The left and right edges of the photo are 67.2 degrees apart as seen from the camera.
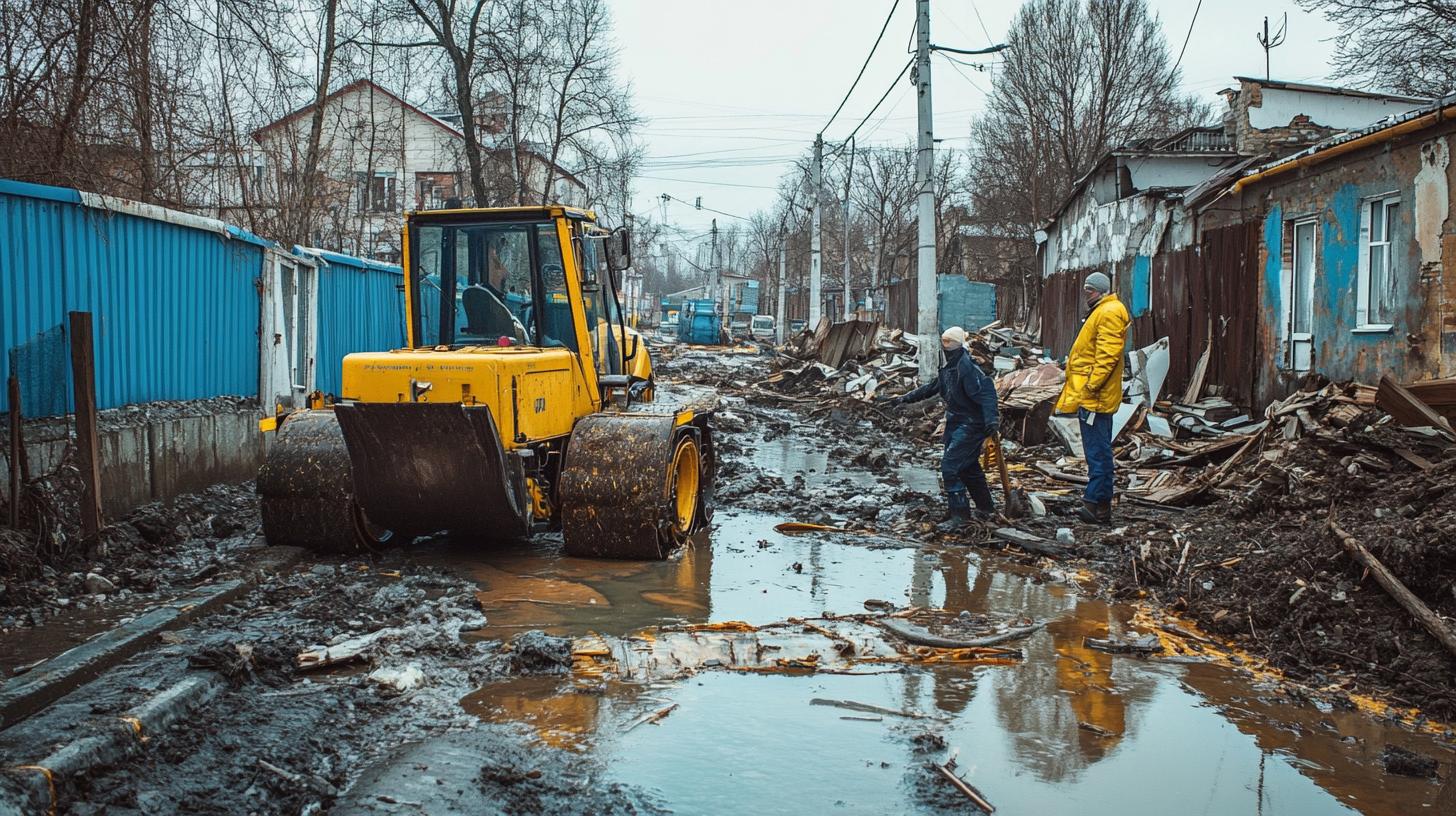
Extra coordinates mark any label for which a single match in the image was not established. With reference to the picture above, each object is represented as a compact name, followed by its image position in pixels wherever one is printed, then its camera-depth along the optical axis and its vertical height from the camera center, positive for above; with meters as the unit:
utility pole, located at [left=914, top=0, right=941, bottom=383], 18.84 +2.30
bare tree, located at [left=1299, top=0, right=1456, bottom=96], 21.22 +5.71
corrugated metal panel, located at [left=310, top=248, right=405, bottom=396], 12.86 +0.25
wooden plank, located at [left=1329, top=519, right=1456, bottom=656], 5.20 -1.33
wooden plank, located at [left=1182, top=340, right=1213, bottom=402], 14.43 -0.62
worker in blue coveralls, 9.12 -0.75
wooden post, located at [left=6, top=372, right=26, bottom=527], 6.50 -0.72
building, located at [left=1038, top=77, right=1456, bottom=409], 10.88 +1.00
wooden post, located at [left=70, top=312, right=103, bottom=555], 6.75 -0.53
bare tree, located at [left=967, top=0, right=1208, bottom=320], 34.44 +7.76
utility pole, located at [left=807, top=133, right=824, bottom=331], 36.72 +3.15
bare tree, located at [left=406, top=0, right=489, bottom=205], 22.64 +5.98
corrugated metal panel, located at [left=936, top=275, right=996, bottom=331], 37.38 +1.04
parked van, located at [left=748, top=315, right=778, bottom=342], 64.50 +0.30
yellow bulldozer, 7.16 -0.63
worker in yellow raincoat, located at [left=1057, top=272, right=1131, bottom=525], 9.04 -0.47
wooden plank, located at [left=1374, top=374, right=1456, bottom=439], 8.18 -0.55
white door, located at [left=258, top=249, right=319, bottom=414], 10.98 +0.01
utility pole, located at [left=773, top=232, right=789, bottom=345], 49.74 +4.03
